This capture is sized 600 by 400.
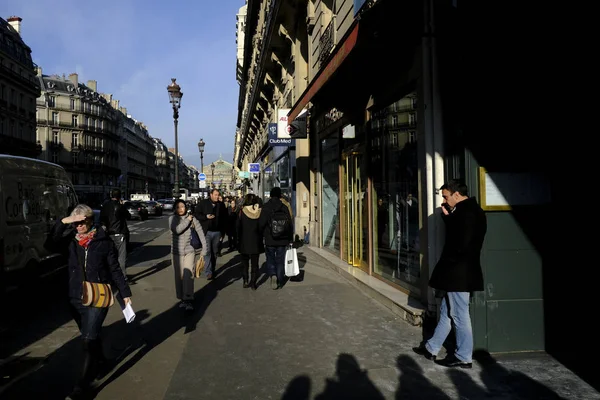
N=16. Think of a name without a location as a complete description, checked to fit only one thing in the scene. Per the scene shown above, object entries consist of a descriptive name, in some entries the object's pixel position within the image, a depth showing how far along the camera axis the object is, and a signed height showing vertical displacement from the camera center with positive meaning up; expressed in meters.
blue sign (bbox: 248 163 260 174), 26.61 +2.30
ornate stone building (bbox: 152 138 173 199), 152.88 +13.37
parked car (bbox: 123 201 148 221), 33.12 -0.18
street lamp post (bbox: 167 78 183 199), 17.61 +4.45
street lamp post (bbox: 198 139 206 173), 33.88 +4.70
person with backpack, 8.10 -0.49
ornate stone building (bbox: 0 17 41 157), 51.03 +14.18
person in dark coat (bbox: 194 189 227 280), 9.22 -0.43
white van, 6.47 -0.04
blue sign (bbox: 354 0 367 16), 8.16 +3.73
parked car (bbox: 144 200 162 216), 39.81 +0.03
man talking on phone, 4.10 -0.63
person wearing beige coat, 6.69 -0.66
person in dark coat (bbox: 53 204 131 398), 3.81 -0.55
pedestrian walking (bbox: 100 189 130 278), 8.35 -0.24
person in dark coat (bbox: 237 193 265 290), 8.06 -0.50
